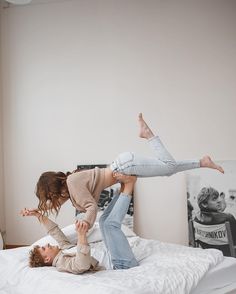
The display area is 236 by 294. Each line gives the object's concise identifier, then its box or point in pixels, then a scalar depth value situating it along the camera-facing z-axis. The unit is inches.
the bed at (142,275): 84.9
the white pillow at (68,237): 122.0
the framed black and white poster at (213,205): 155.9
